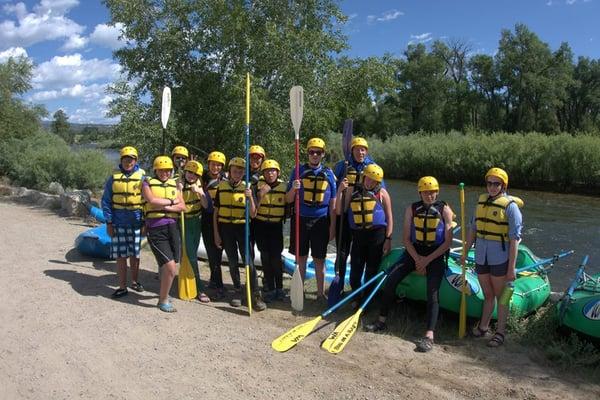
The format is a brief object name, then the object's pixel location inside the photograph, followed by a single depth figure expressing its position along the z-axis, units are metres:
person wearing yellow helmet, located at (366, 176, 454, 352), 4.46
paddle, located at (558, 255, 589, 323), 4.47
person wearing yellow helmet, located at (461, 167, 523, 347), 4.19
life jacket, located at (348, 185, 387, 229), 4.74
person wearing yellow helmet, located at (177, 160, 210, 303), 5.17
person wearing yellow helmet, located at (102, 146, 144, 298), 5.11
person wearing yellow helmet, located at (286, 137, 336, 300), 4.91
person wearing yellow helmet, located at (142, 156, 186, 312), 4.75
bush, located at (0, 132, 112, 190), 13.02
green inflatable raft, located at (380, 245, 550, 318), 4.61
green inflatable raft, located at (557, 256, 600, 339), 4.20
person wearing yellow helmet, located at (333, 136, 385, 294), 4.98
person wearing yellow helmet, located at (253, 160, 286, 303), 5.10
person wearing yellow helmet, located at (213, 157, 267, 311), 5.09
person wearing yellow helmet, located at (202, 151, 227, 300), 5.35
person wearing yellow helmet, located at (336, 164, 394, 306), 4.74
